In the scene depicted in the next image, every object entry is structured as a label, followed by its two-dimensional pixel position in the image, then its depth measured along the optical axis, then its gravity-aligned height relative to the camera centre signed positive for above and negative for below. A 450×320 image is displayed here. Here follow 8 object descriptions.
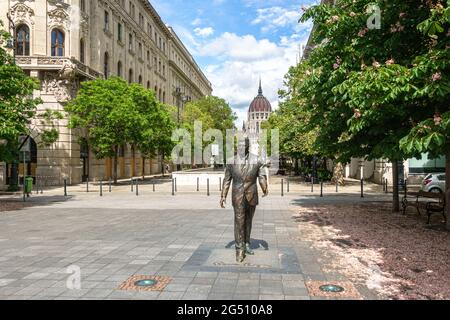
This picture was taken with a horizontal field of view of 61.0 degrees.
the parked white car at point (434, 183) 20.40 -1.04
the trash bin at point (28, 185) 21.67 -1.02
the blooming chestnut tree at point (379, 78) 7.07 +1.87
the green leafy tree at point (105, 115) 30.42 +4.14
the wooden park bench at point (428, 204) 11.32 -1.30
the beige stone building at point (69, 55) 30.80 +10.10
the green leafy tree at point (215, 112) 56.95 +8.63
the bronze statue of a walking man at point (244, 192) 7.33 -0.52
